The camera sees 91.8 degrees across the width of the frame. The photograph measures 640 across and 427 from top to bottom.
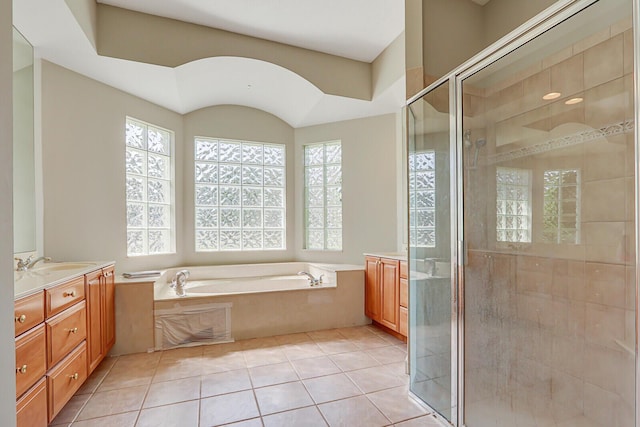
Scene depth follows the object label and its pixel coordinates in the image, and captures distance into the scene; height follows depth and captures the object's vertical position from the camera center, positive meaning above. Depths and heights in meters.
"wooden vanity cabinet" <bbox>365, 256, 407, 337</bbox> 2.95 -0.84
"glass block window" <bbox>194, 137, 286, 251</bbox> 4.23 +0.23
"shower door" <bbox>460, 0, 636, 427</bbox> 1.36 -0.10
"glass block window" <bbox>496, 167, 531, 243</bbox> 1.76 +0.03
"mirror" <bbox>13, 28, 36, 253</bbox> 2.26 +0.50
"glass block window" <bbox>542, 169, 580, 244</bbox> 1.56 +0.02
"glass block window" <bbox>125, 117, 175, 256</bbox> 3.49 +0.28
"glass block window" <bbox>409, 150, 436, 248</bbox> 2.04 +0.08
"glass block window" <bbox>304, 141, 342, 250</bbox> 4.29 +0.22
